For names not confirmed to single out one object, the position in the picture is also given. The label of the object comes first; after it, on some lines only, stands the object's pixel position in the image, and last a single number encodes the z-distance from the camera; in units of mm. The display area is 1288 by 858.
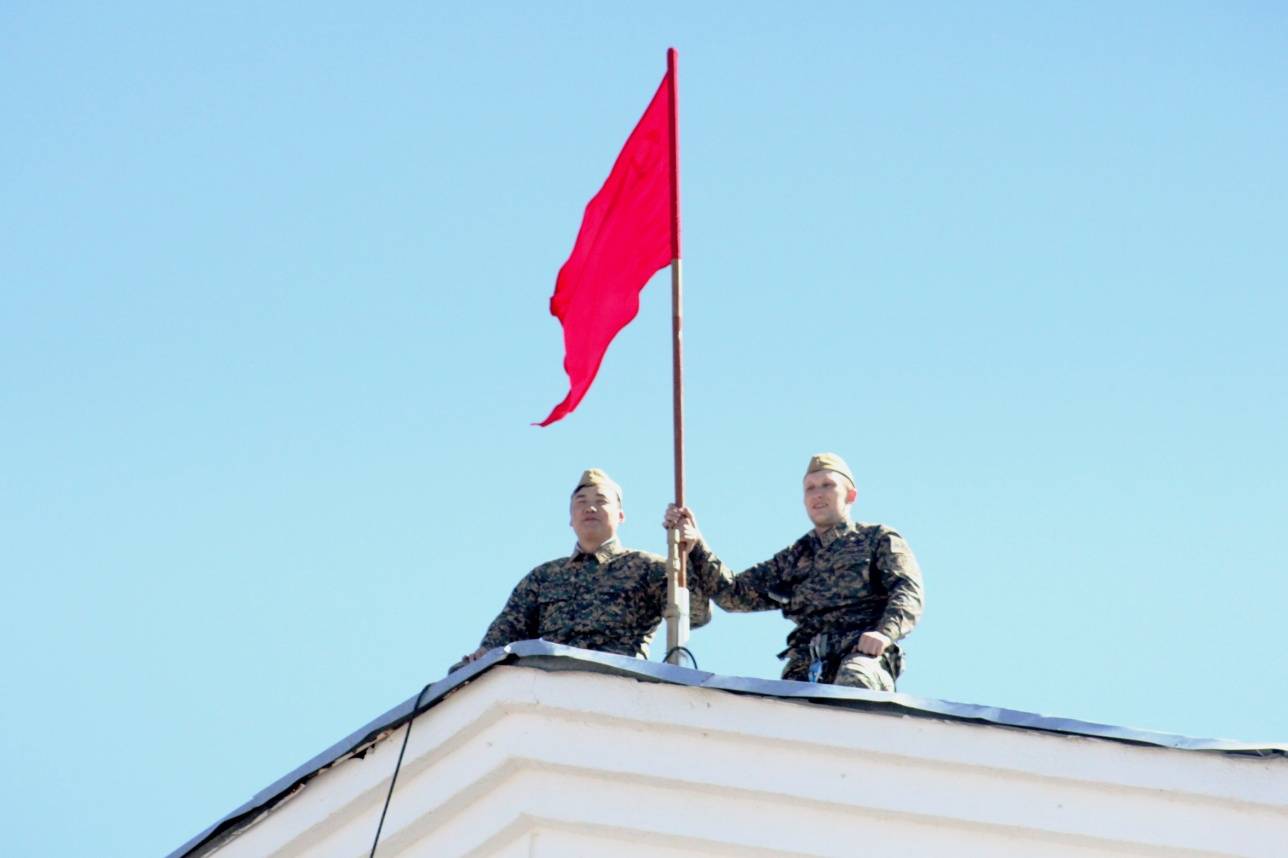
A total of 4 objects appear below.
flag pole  18016
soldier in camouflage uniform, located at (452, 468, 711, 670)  19312
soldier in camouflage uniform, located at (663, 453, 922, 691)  18031
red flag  20703
